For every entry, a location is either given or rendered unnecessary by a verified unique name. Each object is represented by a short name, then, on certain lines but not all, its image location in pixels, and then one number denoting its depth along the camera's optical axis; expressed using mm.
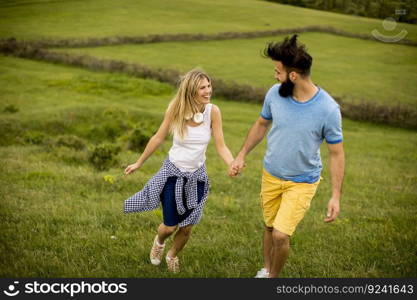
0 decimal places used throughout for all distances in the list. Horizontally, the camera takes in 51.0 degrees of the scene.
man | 4719
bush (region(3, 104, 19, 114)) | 19656
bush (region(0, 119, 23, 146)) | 14941
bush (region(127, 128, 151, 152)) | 14281
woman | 5180
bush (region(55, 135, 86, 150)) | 13359
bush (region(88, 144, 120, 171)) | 11016
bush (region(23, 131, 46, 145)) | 14414
